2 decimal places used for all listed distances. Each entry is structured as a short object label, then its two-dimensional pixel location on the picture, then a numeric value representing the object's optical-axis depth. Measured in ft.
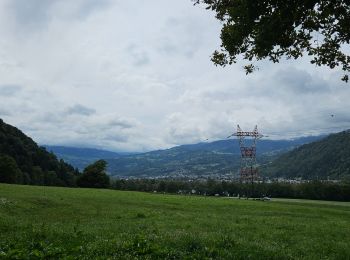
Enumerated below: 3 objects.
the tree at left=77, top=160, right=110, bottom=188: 472.85
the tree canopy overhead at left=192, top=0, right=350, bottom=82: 53.01
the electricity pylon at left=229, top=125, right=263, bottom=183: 485.56
